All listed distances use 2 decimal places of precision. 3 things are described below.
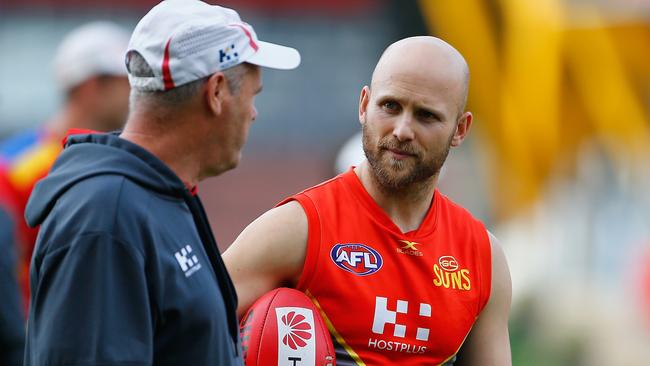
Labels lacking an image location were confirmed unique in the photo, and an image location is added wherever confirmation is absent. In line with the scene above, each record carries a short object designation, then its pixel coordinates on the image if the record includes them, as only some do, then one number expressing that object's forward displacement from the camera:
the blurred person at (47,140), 10.30
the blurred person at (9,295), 10.18
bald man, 7.61
